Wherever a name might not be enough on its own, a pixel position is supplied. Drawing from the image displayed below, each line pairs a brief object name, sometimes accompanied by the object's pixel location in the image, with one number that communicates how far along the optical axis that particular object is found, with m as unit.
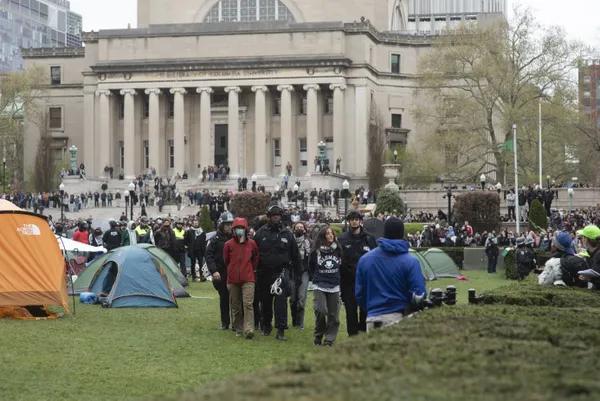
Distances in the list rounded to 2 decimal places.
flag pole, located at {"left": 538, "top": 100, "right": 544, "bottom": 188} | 64.29
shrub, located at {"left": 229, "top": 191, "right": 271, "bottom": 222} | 60.19
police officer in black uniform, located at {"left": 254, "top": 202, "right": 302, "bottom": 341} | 18.64
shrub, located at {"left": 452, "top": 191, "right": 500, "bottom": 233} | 52.50
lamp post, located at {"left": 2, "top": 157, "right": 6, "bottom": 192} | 83.43
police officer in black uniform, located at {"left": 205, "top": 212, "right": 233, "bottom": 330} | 19.97
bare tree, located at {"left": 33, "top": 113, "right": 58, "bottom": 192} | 86.81
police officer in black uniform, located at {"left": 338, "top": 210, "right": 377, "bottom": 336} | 16.73
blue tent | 23.91
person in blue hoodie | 12.47
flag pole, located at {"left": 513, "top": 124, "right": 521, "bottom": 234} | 50.57
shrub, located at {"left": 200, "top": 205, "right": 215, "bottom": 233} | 48.28
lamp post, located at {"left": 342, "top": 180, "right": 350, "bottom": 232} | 63.80
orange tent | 21.52
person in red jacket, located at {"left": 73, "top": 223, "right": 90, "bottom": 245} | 36.27
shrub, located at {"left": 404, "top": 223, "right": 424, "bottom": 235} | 49.66
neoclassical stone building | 87.31
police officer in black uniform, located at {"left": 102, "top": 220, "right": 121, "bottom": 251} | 31.75
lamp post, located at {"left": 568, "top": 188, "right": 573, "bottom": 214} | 60.38
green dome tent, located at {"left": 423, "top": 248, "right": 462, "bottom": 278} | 36.84
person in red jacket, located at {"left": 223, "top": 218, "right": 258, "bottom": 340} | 18.64
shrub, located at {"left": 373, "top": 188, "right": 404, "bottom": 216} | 59.35
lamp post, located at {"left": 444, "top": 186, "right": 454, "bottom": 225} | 54.56
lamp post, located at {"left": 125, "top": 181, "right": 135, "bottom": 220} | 69.26
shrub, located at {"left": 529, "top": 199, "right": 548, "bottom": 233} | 48.66
